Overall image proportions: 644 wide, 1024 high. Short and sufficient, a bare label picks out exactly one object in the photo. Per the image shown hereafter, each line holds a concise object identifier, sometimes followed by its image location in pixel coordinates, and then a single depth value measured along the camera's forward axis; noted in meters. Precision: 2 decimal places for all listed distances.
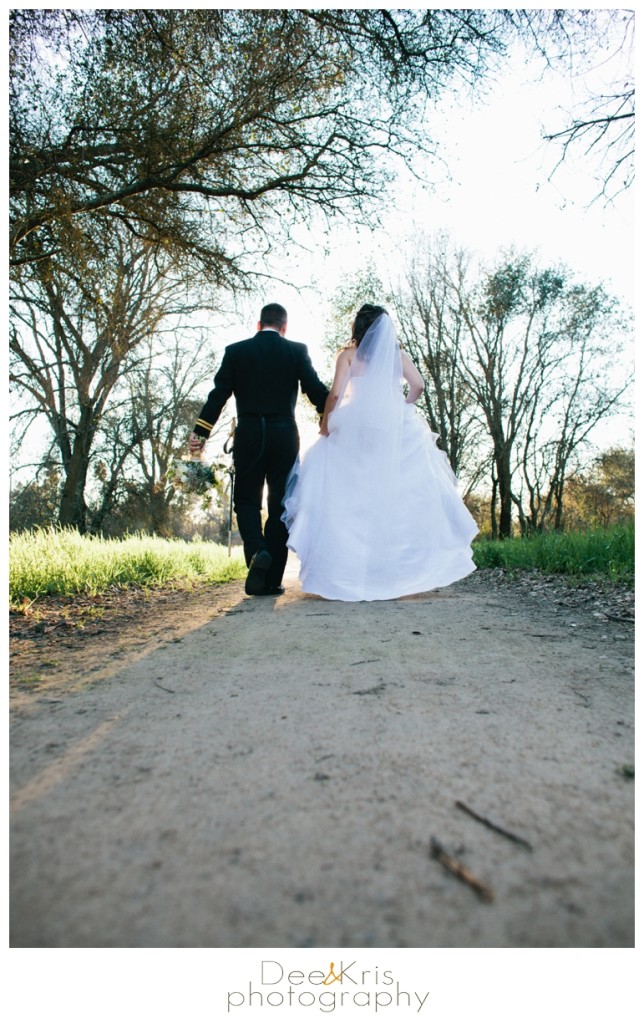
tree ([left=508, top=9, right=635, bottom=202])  4.58
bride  4.91
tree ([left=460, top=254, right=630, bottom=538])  21.03
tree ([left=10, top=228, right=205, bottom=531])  6.53
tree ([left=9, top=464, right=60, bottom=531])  16.02
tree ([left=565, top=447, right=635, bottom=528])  24.97
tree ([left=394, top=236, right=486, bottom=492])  20.33
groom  5.48
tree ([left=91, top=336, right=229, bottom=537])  20.00
